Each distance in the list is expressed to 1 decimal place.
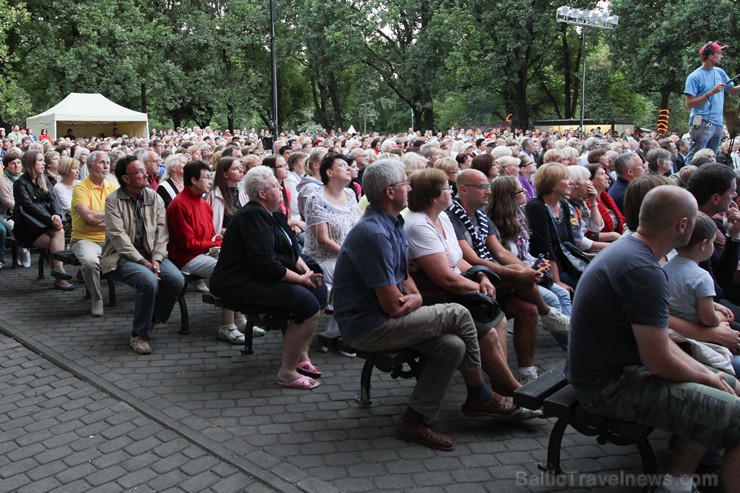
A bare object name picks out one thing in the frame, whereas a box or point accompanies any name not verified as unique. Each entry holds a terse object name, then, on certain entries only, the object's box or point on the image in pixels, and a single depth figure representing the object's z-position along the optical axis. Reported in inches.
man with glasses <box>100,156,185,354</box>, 235.5
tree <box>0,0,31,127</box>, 1187.9
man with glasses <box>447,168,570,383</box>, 202.8
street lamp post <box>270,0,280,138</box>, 737.2
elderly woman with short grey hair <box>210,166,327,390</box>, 201.5
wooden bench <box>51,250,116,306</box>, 290.2
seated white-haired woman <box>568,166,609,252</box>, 262.2
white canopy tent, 1069.8
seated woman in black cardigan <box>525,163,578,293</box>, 232.1
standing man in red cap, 386.6
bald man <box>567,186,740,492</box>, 125.2
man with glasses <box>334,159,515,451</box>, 161.8
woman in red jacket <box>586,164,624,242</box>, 293.3
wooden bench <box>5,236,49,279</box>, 335.5
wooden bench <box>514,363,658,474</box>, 136.1
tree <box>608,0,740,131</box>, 1126.4
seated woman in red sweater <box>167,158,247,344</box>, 254.4
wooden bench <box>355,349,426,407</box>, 168.3
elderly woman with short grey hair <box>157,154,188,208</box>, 317.9
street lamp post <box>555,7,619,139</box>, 1010.1
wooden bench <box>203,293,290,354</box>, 206.8
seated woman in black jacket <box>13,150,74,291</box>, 320.5
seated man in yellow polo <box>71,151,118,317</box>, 277.4
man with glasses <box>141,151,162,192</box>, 349.4
